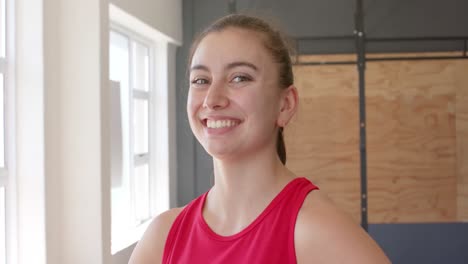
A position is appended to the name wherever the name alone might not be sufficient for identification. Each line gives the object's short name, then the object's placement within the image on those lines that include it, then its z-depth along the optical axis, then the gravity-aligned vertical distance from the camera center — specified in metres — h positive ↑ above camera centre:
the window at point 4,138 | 2.77 +0.00
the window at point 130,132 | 4.12 +0.02
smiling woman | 0.87 -0.07
